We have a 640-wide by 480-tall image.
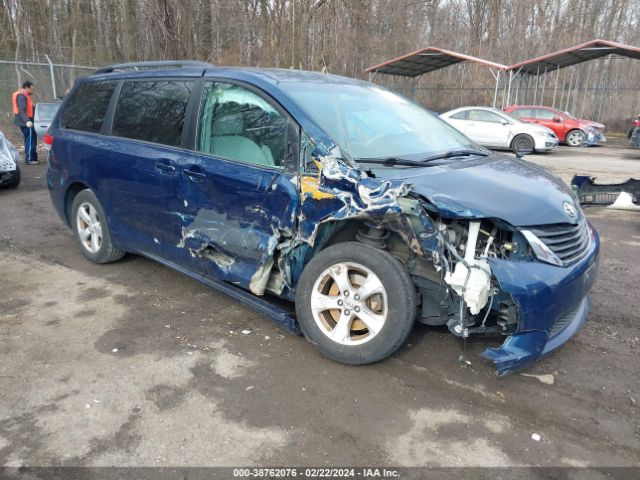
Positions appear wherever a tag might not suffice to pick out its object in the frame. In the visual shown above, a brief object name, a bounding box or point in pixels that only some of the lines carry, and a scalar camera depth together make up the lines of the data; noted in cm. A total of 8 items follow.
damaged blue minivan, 288
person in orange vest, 1172
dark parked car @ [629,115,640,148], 1562
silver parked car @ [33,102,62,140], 1280
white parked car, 1603
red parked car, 1861
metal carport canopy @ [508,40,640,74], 1906
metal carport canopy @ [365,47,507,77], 2095
